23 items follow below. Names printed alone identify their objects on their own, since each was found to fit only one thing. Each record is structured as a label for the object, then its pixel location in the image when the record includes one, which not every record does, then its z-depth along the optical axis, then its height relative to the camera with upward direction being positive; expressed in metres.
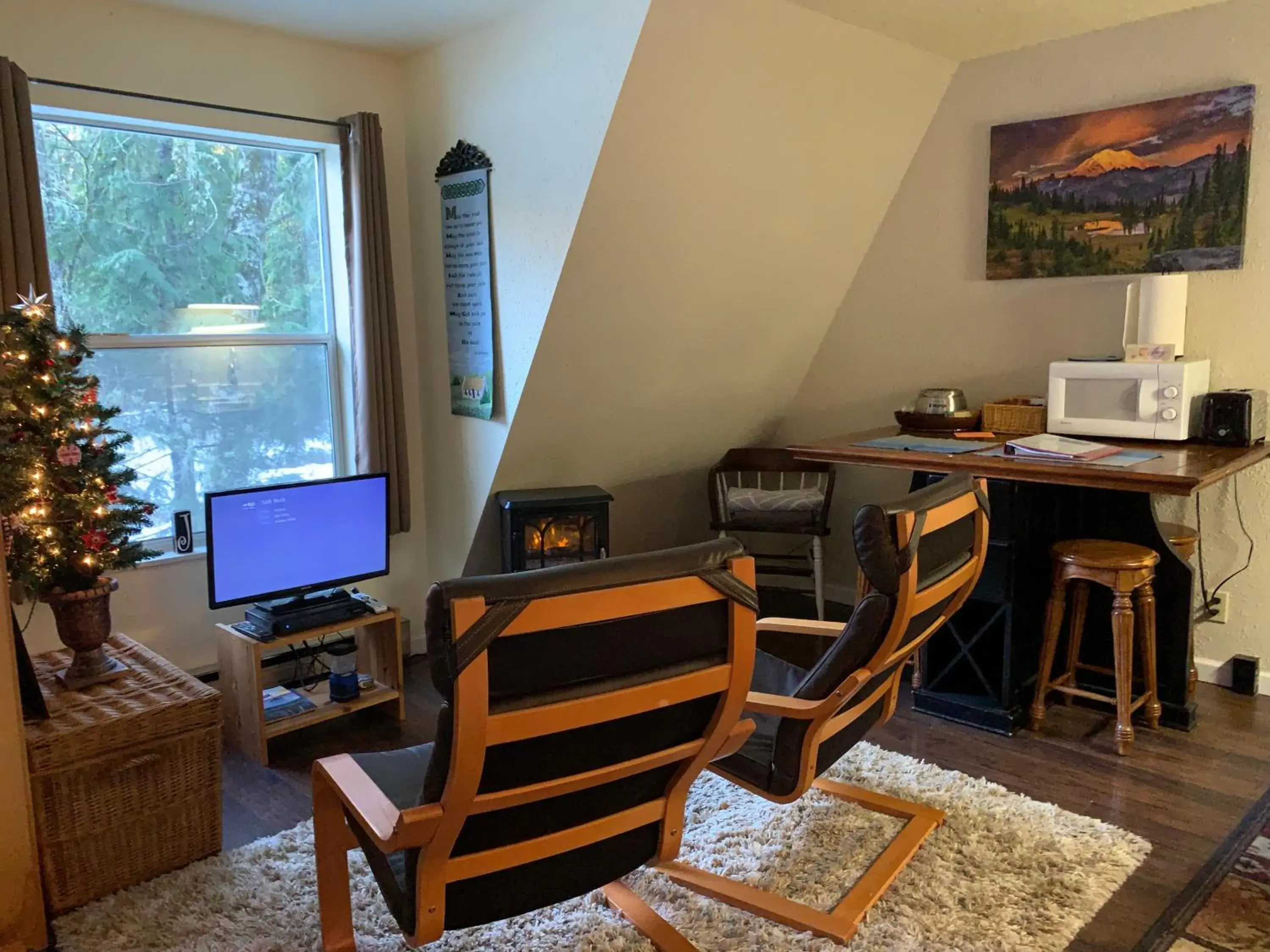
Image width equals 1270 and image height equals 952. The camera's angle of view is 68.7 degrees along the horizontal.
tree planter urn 2.36 -0.68
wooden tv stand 2.92 -1.09
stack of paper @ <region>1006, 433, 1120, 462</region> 2.80 -0.31
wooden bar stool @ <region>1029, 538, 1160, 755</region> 2.84 -0.82
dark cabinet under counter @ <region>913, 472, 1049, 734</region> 3.04 -1.00
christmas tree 2.26 -0.26
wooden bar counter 3.02 -0.80
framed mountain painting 3.14 +0.56
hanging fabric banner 3.36 +0.29
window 3.11 +0.23
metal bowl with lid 3.54 -0.20
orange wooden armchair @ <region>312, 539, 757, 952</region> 1.34 -0.60
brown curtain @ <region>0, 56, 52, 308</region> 2.66 +0.48
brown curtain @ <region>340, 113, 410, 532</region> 3.47 +0.17
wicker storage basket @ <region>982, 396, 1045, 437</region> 3.36 -0.25
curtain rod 2.88 +0.86
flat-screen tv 2.96 -0.60
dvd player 2.98 -0.84
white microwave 2.99 -0.17
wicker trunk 2.14 -1.01
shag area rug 2.05 -1.27
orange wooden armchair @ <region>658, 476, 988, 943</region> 1.89 -0.70
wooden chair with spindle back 3.98 -0.64
